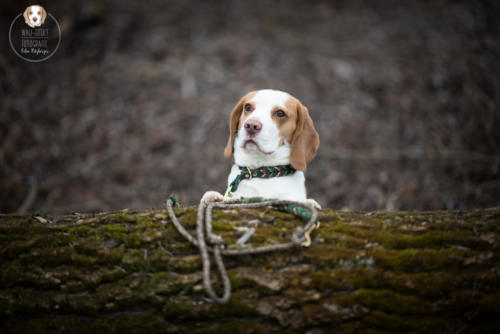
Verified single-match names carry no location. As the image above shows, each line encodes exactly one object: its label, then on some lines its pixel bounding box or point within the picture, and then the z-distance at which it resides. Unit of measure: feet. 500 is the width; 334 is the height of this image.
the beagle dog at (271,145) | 10.25
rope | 6.61
